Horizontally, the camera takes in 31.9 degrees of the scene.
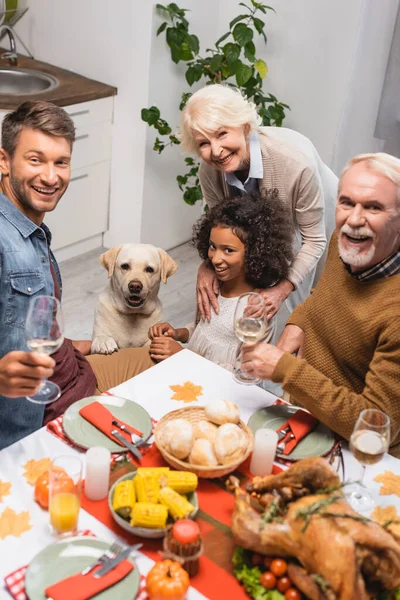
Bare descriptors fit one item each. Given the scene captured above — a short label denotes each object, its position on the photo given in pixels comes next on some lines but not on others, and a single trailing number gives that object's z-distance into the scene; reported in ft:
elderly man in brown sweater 5.66
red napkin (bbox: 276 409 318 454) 5.66
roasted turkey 4.02
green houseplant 12.42
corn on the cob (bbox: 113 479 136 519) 4.61
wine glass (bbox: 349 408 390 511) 4.80
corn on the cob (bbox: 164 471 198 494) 4.82
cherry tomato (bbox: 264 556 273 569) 4.39
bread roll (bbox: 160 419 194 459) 5.10
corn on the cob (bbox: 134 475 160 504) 4.66
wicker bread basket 5.06
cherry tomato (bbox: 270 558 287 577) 4.31
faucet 13.55
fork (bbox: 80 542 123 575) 4.32
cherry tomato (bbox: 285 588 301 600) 4.22
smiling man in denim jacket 6.26
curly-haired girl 7.95
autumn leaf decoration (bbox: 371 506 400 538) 5.03
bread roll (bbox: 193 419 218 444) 5.27
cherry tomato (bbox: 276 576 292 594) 4.28
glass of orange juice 4.54
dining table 4.44
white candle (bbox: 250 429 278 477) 5.27
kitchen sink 13.32
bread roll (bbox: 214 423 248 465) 5.16
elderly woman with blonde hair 8.25
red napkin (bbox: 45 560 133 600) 4.12
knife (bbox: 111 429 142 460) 5.38
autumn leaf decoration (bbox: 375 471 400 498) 5.32
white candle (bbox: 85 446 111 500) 4.88
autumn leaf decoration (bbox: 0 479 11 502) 4.91
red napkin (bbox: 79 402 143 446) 5.59
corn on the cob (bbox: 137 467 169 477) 4.83
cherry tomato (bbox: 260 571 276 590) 4.30
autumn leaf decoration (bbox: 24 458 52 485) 5.08
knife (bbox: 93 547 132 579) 4.29
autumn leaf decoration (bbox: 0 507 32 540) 4.59
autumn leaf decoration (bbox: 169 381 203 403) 6.22
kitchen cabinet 13.10
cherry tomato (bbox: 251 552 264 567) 4.42
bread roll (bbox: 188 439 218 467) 5.12
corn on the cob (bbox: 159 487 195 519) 4.59
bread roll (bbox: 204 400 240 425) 5.48
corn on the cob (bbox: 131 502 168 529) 4.49
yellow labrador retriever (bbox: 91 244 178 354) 8.98
